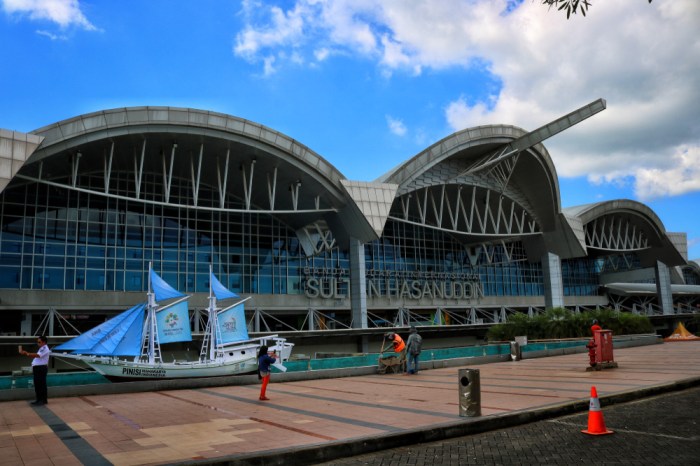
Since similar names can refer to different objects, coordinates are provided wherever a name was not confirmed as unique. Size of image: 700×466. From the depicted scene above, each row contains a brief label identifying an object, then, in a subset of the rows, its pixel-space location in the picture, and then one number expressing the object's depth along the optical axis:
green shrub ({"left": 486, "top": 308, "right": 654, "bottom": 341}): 40.23
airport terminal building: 36.06
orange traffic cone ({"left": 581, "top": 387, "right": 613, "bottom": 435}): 9.66
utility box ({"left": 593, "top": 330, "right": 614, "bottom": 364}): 20.30
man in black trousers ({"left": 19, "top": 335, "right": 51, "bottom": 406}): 15.22
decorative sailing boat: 20.53
